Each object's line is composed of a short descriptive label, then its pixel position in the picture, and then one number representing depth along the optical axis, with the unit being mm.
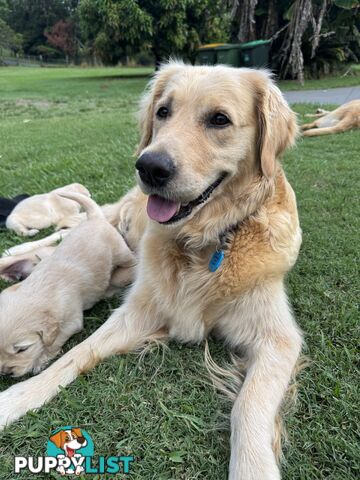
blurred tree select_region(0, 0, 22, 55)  54344
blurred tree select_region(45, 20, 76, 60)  54969
